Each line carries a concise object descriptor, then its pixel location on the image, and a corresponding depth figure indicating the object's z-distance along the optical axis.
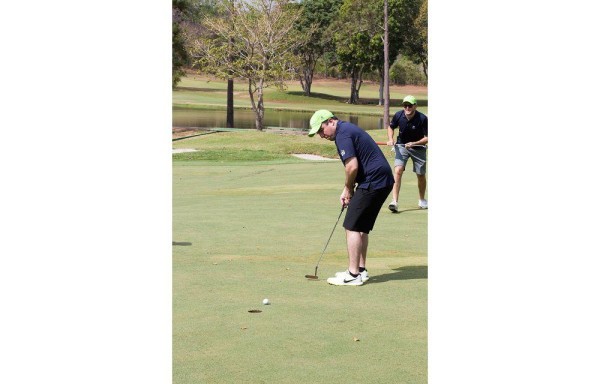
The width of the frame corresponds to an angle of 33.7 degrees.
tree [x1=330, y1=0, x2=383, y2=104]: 73.50
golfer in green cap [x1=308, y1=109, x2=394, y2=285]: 9.45
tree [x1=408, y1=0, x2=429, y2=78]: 73.50
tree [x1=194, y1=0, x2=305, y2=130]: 46.66
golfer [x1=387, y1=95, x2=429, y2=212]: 15.81
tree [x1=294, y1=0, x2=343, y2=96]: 76.00
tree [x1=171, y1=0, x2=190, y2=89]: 48.56
